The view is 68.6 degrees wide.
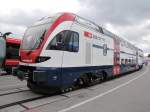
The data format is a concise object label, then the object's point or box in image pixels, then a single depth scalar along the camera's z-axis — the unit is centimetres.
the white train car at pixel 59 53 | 425
